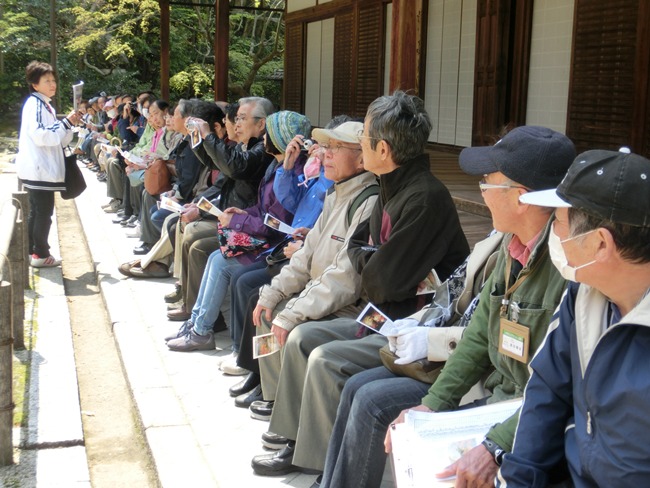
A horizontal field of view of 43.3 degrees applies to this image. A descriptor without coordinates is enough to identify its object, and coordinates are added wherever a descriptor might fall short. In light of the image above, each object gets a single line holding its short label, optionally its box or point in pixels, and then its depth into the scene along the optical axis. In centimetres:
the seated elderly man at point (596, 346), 176
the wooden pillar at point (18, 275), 527
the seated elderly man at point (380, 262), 312
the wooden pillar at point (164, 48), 1247
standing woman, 702
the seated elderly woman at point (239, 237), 464
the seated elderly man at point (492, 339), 235
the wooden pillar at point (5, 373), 360
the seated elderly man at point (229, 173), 503
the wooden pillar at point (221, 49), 895
